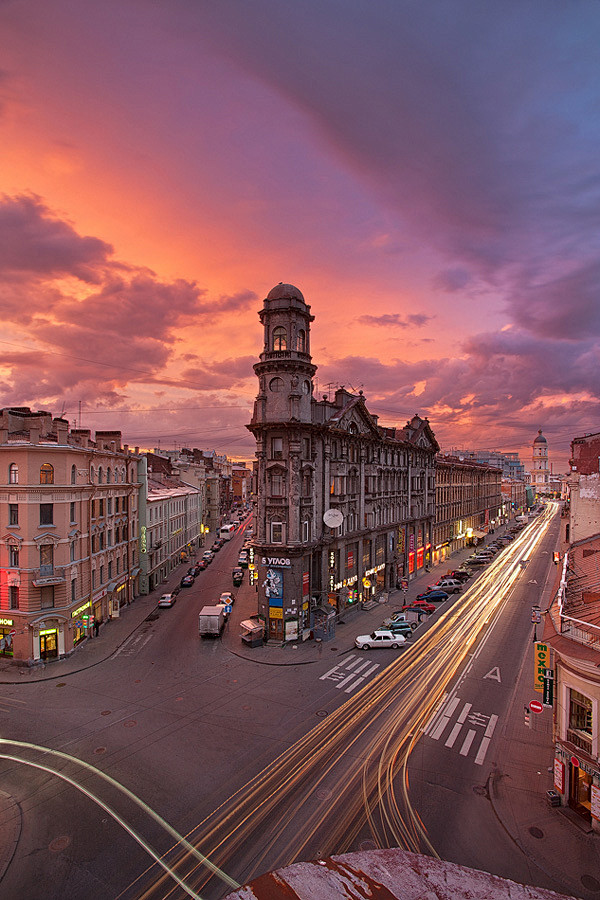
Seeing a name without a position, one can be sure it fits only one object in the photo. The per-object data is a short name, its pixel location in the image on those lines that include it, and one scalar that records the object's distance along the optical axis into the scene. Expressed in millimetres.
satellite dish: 46000
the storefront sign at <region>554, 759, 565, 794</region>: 19945
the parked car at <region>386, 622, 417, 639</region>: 43750
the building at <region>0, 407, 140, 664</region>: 36250
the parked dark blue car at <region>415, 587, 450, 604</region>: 56406
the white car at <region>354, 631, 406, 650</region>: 40219
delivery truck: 42562
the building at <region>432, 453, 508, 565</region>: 85500
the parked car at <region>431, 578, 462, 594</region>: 61047
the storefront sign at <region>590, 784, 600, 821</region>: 17802
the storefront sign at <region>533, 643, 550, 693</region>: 22828
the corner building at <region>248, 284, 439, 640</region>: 42225
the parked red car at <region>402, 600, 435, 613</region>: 50869
